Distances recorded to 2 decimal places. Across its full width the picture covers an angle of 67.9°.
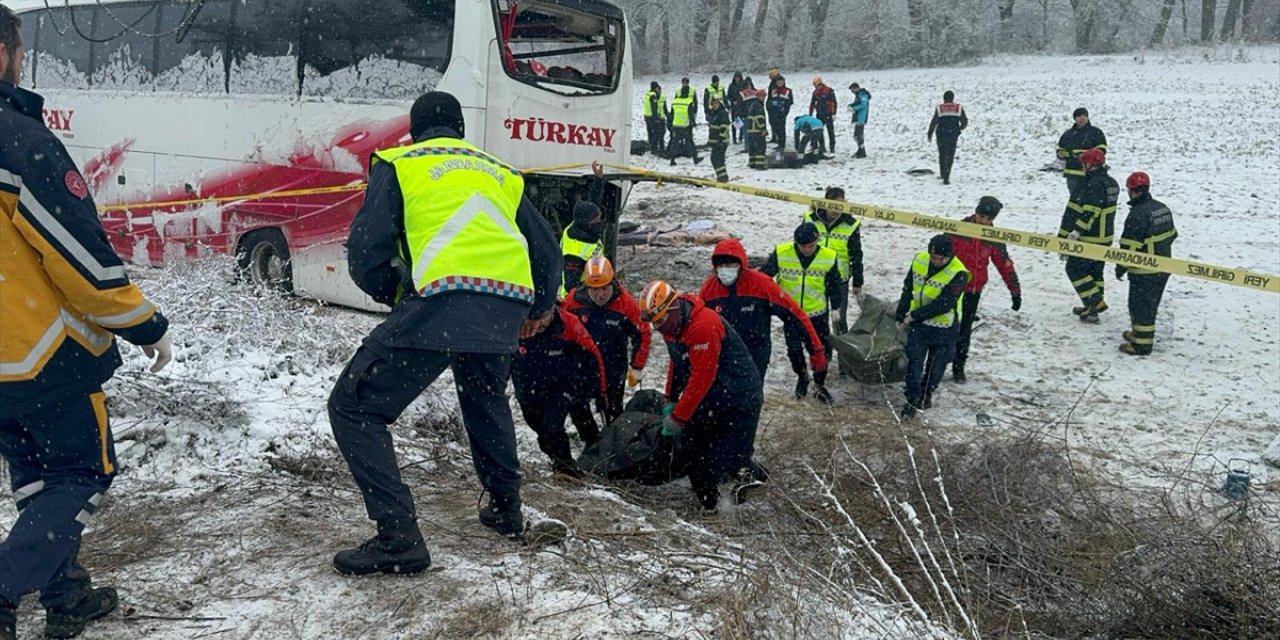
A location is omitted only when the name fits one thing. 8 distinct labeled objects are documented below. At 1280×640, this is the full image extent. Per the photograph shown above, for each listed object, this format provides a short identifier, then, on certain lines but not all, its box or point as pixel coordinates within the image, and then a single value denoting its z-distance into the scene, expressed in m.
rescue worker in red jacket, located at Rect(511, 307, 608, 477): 5.67
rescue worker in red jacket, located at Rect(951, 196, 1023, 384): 8.18
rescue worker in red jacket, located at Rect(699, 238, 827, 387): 6.82
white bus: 8.14
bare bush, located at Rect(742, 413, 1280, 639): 3.42
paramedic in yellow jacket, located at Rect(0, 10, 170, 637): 2.70
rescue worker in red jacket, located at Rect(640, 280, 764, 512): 5.29
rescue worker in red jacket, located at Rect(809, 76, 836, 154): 20.33
